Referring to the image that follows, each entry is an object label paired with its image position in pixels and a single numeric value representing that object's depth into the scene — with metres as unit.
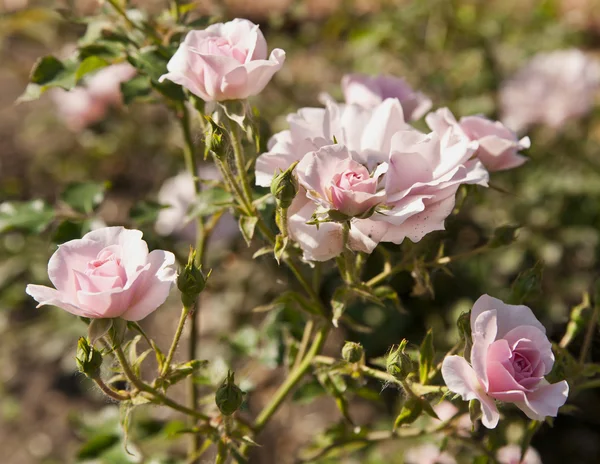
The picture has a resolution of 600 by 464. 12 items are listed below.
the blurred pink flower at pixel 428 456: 0.98
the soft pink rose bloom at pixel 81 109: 1.51
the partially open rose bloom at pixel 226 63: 0.78
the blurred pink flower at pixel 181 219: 1.12
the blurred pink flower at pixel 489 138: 0.82
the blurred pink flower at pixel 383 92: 0.87
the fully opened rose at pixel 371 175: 0.76
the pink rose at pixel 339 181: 0.75
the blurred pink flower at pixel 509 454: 0.92
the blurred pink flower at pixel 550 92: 1.39
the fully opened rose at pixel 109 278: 0.75
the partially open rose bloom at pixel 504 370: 0.75
